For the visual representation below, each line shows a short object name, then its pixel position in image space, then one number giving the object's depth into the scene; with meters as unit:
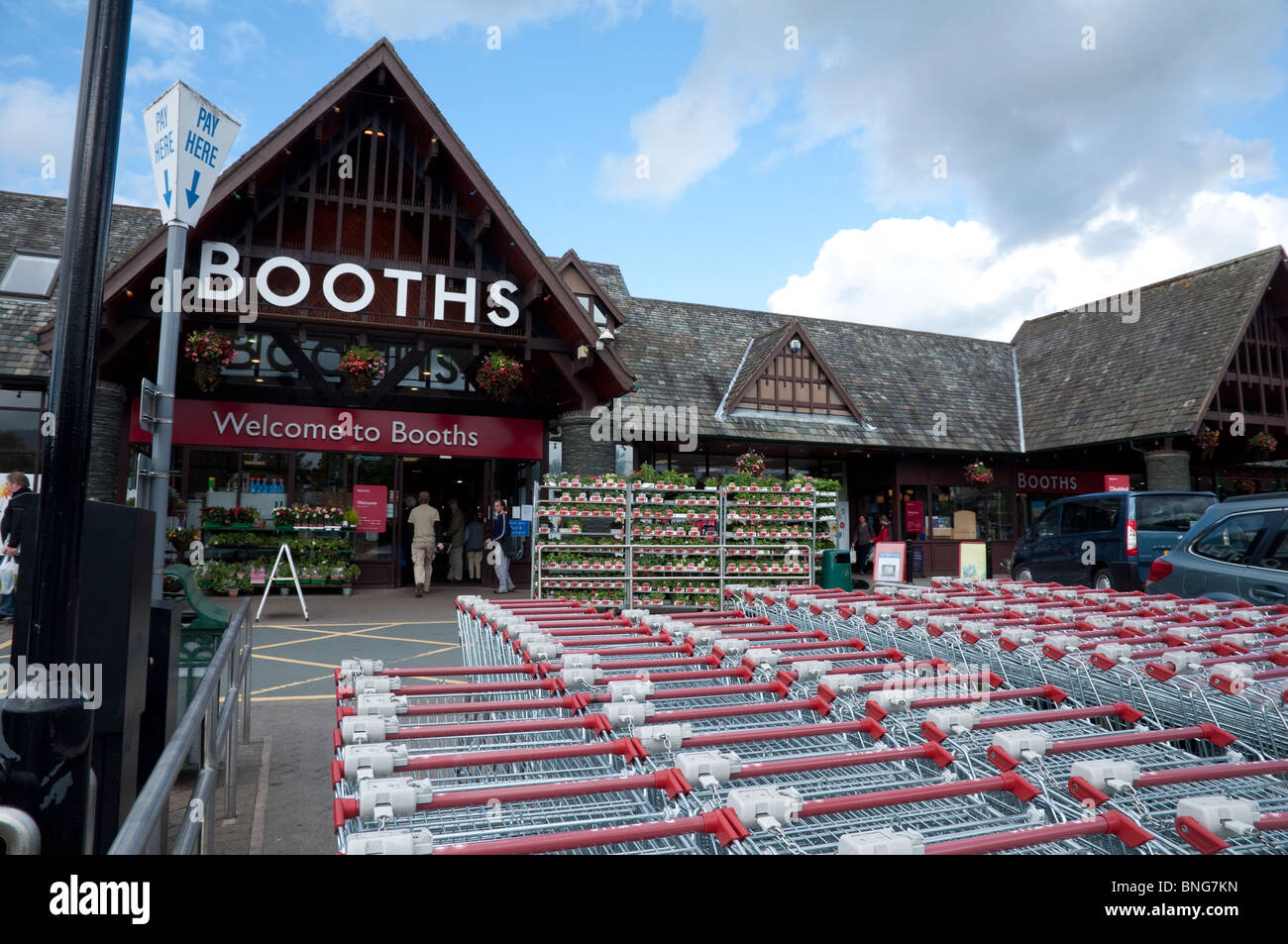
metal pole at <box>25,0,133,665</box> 2.34
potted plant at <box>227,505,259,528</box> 13.85
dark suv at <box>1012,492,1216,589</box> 12.63
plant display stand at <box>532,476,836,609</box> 11.06
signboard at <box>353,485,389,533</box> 14.26
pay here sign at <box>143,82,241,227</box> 4.57
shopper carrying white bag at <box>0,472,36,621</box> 8.42
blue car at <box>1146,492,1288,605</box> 6.42
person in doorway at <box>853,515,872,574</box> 20.32
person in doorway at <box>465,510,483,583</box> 15.72
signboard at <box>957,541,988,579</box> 12.65
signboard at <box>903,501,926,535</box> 20.14
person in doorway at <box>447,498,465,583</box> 16.64
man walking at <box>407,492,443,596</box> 14.03
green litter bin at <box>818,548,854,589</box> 11.67
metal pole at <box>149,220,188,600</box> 4.75
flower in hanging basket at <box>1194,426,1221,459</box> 17.73
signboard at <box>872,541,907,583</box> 11.38
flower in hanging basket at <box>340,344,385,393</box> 12.45
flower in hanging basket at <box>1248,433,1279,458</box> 18.78
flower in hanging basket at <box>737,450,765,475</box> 14.05
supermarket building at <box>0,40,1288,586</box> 12.60
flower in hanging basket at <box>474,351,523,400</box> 12.93
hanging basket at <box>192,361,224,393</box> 12.12
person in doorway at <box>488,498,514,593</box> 14.41
